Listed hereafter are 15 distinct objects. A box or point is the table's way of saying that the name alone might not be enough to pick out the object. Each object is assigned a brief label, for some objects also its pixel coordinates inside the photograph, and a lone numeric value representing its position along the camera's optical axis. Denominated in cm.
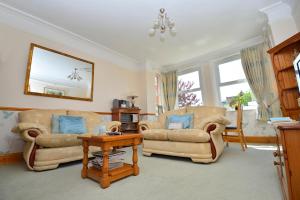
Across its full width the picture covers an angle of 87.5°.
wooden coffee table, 154
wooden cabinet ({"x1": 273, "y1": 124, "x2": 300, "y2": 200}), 85
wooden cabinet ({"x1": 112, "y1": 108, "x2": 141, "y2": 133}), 429
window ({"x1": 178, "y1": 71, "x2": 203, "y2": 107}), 538
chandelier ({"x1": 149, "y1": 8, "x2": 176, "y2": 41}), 250
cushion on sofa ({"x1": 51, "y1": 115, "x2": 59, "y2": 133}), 269
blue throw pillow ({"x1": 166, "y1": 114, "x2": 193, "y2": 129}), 302
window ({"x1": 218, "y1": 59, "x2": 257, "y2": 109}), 427
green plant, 426
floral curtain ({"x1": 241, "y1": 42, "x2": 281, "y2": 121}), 372
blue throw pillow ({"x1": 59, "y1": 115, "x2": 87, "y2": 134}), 272
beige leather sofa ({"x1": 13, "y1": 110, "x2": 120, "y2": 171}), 207
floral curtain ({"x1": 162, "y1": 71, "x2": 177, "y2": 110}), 573
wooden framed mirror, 307
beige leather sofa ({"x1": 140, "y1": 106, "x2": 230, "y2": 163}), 224
